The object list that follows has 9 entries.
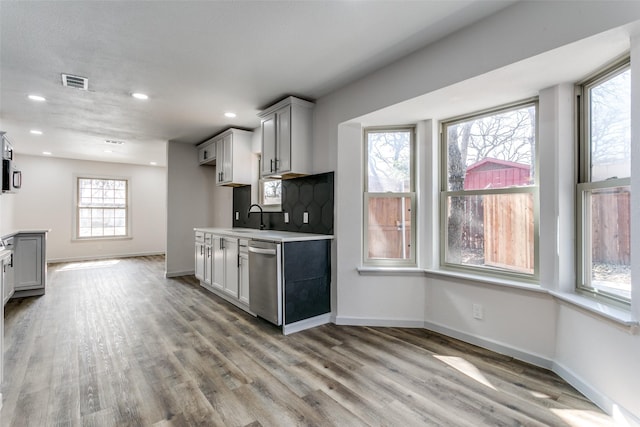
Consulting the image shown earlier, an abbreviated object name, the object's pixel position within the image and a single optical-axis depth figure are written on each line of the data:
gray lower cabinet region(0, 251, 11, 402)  1.81
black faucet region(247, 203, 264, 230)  4.61
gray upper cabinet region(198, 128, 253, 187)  4.74
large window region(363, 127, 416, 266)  3.22
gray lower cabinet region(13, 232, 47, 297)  4.26
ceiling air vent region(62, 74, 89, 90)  2.92
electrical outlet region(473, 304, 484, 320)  2.65
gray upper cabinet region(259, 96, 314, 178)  3.48
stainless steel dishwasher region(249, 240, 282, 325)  3.01
